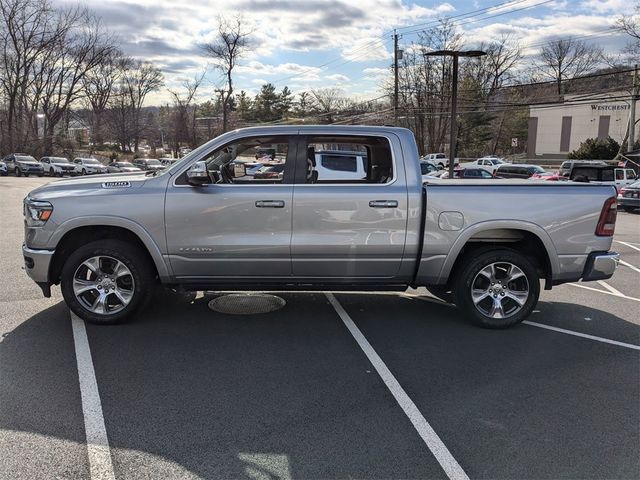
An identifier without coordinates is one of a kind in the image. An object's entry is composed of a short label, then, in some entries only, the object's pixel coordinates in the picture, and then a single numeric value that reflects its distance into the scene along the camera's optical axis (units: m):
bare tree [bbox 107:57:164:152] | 83.00
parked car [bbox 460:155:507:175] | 44.11
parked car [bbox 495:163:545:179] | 29.42
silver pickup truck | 4.96
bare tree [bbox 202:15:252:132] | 59.28
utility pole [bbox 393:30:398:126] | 39.89
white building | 54.22
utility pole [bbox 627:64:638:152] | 44.81
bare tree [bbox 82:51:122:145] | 74.56
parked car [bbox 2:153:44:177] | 43.03
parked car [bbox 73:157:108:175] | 44.91
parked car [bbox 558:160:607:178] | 22.17
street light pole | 21.98
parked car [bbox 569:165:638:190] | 21.94
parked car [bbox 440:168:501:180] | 27.02
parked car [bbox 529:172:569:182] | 28.15
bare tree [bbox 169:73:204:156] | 74.31
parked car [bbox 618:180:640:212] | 18.53
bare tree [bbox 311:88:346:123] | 78.12
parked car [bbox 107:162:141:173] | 46.73
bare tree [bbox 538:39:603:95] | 72.19
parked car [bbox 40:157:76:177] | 43.81
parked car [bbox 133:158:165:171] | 49.42
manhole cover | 5.85
